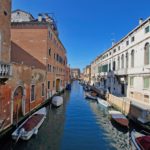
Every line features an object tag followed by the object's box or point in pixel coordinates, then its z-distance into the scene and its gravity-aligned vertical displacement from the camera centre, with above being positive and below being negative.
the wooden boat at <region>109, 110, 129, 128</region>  13.75 -3.33
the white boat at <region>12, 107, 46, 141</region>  10.14 -3.17
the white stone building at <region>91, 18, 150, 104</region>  17.97 +1.70
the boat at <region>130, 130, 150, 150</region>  8.38 -3.22
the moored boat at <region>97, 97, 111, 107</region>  22.23 -3.30
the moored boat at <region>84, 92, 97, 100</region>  30.64 -3.23
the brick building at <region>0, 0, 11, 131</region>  9.74 +1.11
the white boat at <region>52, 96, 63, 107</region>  21.88 -2.99
